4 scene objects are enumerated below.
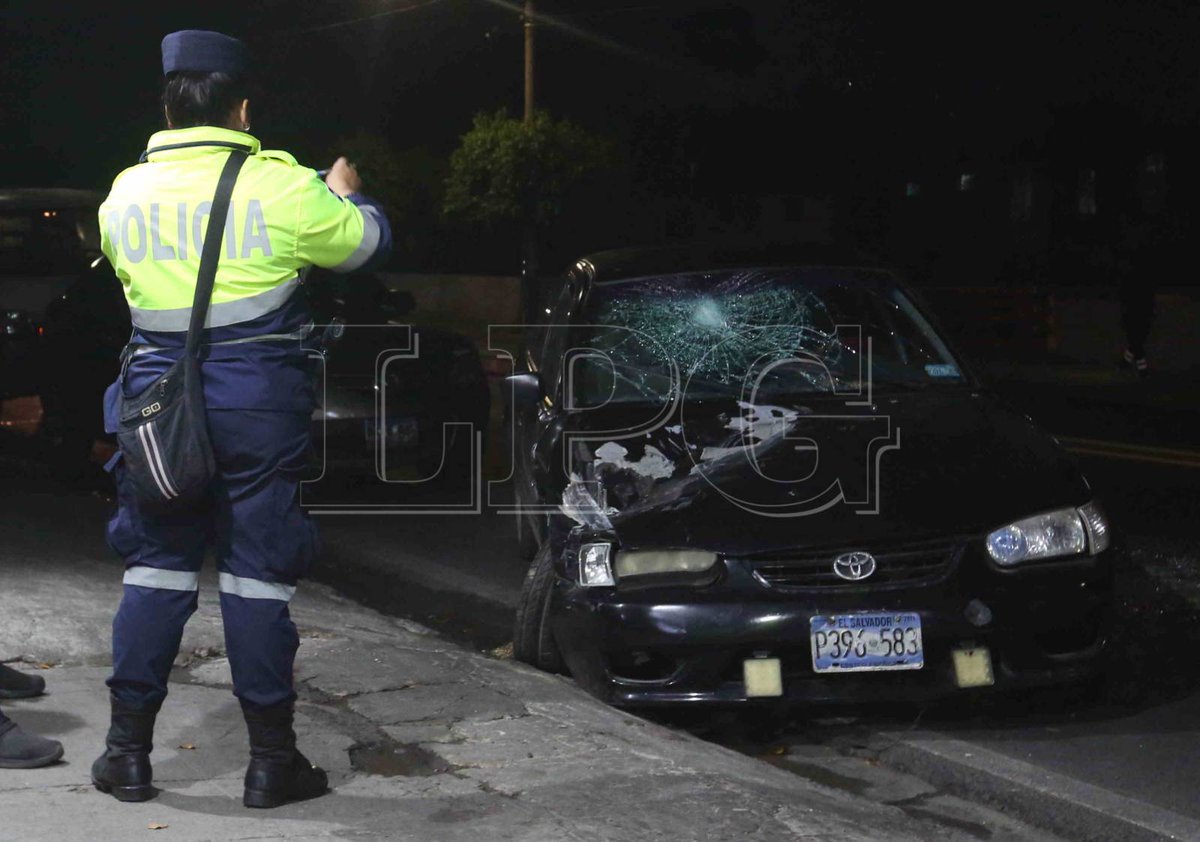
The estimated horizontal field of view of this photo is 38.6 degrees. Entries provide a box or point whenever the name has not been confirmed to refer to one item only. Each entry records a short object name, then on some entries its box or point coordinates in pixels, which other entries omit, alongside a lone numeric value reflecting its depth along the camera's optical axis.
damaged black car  5.17
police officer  4.09
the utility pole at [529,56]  24.86
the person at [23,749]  4.36
